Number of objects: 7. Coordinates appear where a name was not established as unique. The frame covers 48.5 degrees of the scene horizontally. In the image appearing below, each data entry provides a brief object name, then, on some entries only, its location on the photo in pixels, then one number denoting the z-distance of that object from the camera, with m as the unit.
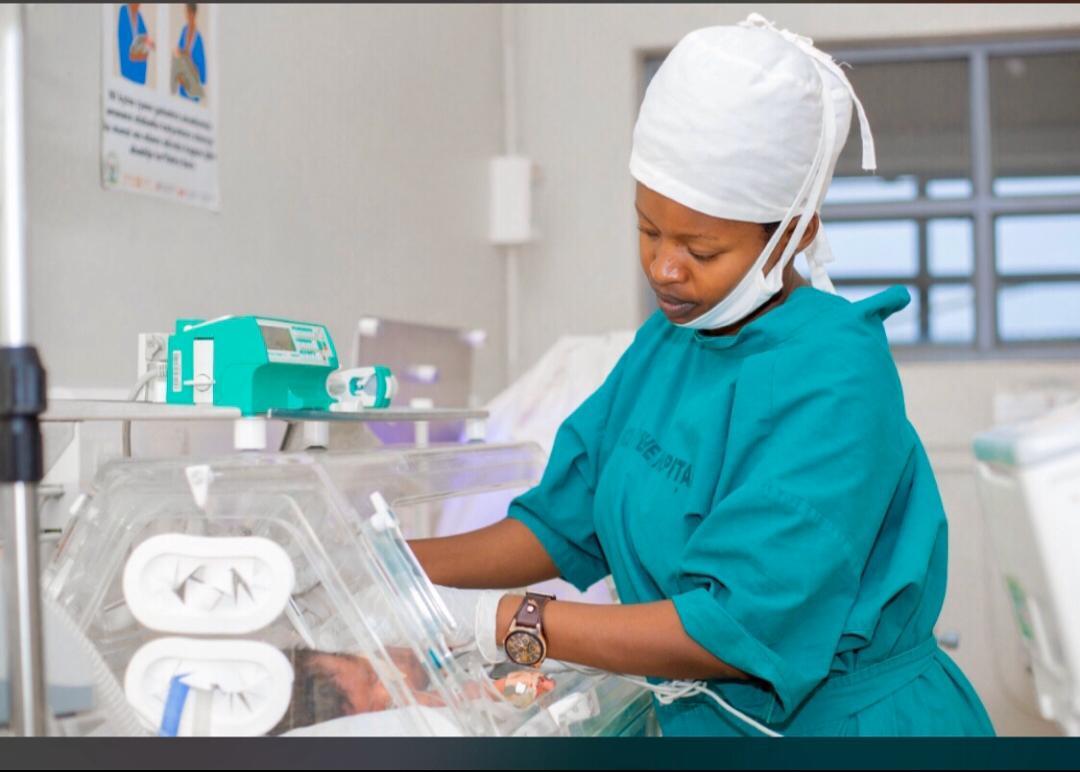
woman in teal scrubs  1.14
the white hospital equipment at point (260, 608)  1.04
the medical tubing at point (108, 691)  0.99
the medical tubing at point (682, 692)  1.25
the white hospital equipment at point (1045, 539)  0.77
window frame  4.24
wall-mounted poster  2.03
